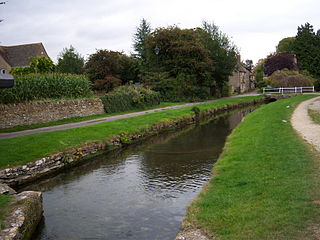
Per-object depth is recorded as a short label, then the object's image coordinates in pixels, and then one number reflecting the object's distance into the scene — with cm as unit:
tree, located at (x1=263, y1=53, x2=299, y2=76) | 7288
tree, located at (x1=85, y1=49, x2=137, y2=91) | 4122
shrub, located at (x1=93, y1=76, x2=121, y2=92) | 4097
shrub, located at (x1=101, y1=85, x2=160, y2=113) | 3025
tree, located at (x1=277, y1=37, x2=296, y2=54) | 8975
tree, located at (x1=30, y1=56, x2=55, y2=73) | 3959
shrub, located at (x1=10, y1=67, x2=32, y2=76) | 3890
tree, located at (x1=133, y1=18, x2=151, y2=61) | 5824
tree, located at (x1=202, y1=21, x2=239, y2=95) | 5034
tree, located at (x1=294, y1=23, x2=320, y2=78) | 6931
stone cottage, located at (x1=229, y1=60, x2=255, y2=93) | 7369
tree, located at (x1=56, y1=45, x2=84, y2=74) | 4881
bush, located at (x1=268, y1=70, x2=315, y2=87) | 5522
